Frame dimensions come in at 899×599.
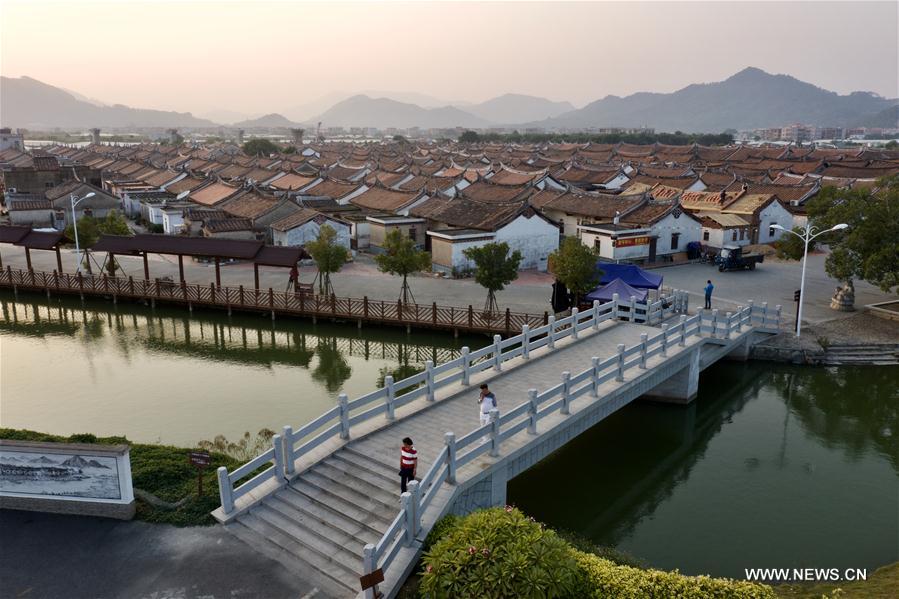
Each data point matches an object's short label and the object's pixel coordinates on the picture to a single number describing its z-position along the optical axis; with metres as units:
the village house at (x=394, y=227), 45.56
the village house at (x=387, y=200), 51.16
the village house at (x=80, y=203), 55.69
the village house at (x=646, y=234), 41.00
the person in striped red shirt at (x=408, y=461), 12.29
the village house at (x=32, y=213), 54.72
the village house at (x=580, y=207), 45.67
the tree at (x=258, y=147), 130.90
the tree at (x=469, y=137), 183.75
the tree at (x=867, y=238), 27.27
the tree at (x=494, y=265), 29.00
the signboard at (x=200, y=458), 13.40
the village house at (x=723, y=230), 45.00
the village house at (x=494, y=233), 39.12
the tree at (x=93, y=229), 39.69
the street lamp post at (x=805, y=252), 25.95
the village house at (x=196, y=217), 48.12
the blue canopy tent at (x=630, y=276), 26.75
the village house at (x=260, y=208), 47.41
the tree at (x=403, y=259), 30.89
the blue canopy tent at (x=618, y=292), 25.59
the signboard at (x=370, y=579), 10.09
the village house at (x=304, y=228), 44.16
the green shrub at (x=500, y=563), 9.55
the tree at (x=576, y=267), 26.83
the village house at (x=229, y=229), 45.59
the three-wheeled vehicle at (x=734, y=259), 40.25
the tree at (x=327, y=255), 32.84
